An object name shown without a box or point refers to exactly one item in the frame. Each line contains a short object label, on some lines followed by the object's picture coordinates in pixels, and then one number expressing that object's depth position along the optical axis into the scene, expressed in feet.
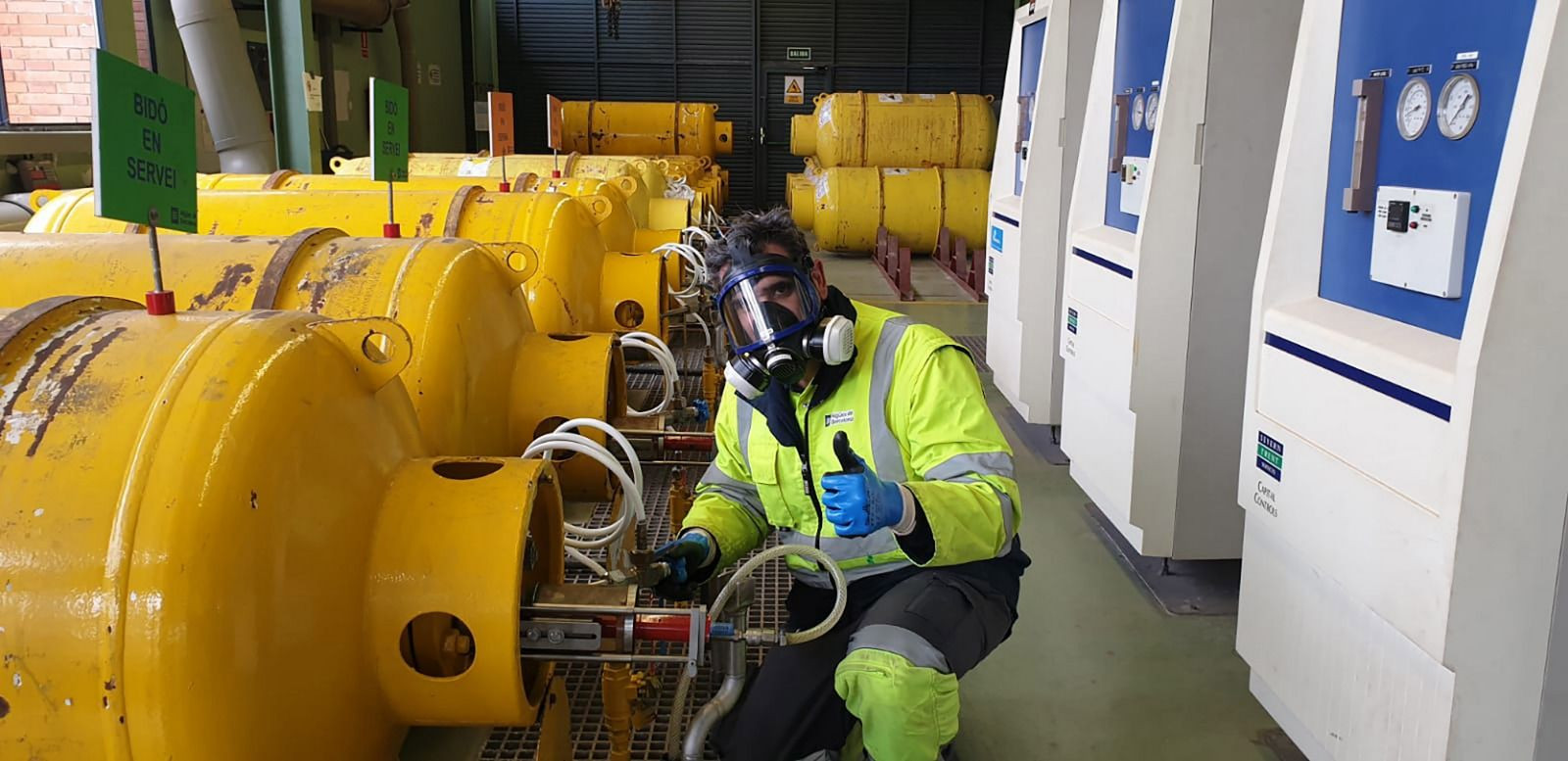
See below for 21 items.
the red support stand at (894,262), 29.89
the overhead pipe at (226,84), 20.57
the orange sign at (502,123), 18.39
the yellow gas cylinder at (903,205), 35.94
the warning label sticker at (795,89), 50.67
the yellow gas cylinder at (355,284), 7.98
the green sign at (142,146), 5.15
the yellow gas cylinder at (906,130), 37.63
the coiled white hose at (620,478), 7.09
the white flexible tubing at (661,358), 10.82
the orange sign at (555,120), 19.75
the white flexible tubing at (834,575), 5.94
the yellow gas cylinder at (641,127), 44.16
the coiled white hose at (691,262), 15.90
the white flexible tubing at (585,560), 7.12
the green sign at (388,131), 11.03
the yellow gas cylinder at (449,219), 12.09
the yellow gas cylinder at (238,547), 4.15
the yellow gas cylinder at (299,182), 16.70
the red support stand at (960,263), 30.07
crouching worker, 6.42
